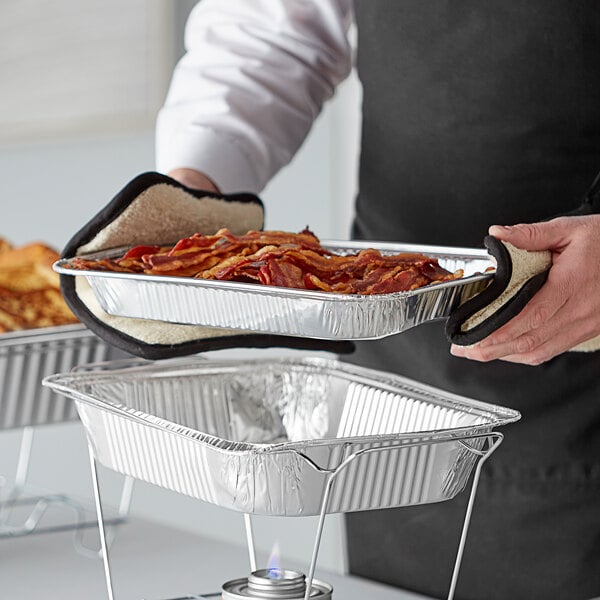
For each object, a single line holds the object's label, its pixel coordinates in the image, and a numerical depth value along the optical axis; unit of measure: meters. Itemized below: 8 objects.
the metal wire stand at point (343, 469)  2.19
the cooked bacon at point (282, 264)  2.33
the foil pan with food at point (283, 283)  2.26
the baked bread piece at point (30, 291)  2.87
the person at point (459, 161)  2.82
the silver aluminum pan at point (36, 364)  2.76
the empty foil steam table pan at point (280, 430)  2.20
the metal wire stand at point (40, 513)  2.81
